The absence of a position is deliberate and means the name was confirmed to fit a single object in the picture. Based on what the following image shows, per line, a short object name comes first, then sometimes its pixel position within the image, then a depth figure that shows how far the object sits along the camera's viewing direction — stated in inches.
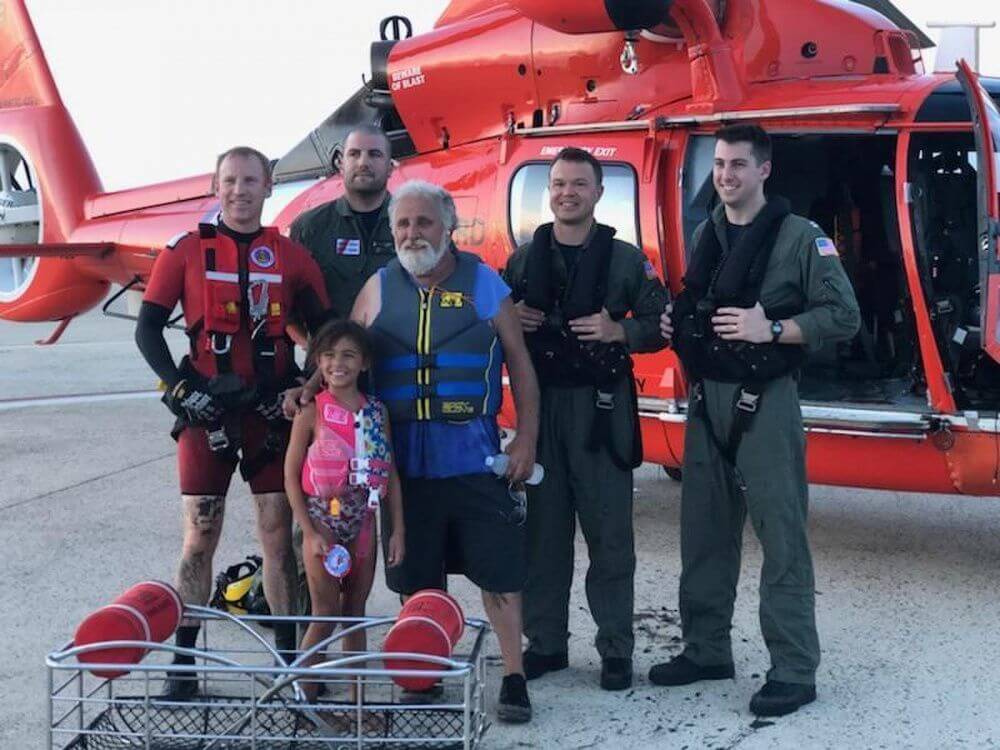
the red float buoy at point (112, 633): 132.5
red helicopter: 212.2
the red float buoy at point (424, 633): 131.9
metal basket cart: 127.5
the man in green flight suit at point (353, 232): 184.2
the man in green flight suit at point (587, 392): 172.2
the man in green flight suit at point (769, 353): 161.6
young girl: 153.7
